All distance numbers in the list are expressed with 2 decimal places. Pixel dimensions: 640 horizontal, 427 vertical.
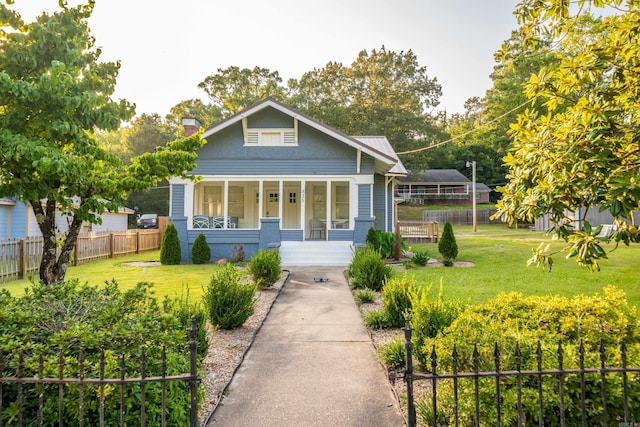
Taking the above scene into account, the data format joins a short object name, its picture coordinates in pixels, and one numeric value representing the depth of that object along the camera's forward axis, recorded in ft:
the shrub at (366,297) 24.23
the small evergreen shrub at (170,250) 45.16
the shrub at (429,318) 13.73
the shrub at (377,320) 18.88
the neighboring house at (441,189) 168.55
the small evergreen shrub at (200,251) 45.98
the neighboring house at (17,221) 49.98
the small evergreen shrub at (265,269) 28.81
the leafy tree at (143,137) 129.80
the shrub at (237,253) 47.11
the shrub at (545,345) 8.44
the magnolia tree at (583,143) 9.21
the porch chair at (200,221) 49.96
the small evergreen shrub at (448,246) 41.78
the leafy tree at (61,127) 13.37
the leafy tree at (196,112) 128.77
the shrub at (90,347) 8.26
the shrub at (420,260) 40.62
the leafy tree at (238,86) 131.44
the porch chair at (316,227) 55.31
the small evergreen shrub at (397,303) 18.49
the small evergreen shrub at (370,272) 28.13
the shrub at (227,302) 18.66
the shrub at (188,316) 13.69
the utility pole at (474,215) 97.78
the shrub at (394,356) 13.61
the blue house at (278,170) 48.16
